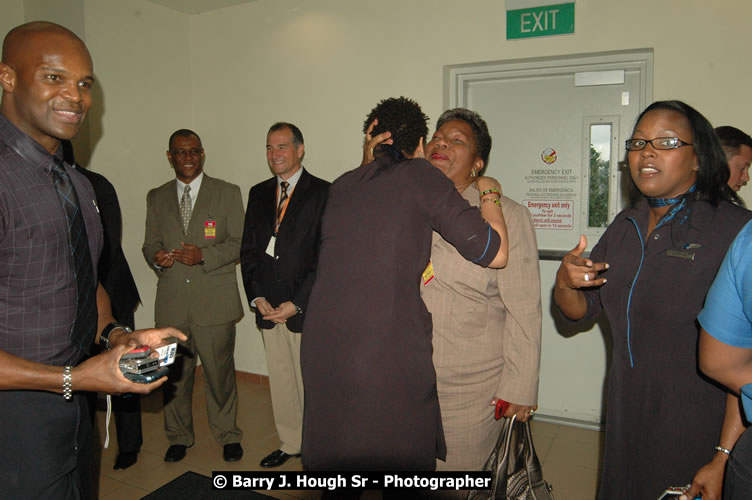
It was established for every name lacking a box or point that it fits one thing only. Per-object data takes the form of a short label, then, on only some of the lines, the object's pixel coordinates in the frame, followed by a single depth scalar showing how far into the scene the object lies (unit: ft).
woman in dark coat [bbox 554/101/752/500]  5.28
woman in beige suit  6.52
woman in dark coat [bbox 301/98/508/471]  5.34
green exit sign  12.03
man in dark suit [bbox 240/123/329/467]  11.09
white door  12.39
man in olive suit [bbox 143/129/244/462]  11.98
